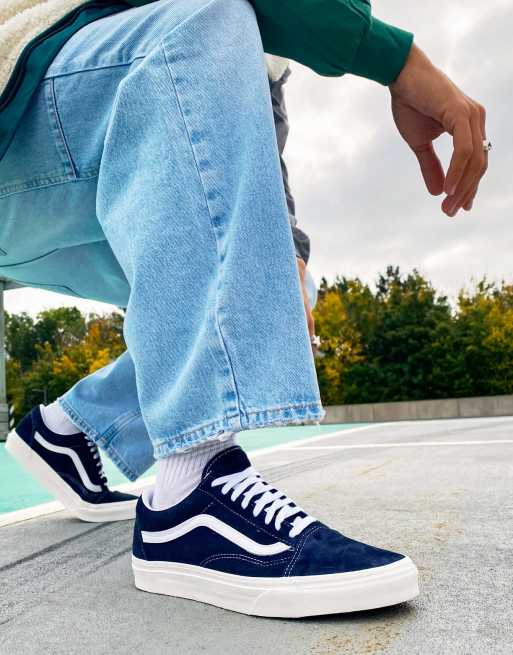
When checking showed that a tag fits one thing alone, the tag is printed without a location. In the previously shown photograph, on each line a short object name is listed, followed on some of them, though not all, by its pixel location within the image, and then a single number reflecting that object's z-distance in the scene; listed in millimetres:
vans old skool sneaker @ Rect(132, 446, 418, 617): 804
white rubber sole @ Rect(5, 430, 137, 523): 1562
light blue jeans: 865
